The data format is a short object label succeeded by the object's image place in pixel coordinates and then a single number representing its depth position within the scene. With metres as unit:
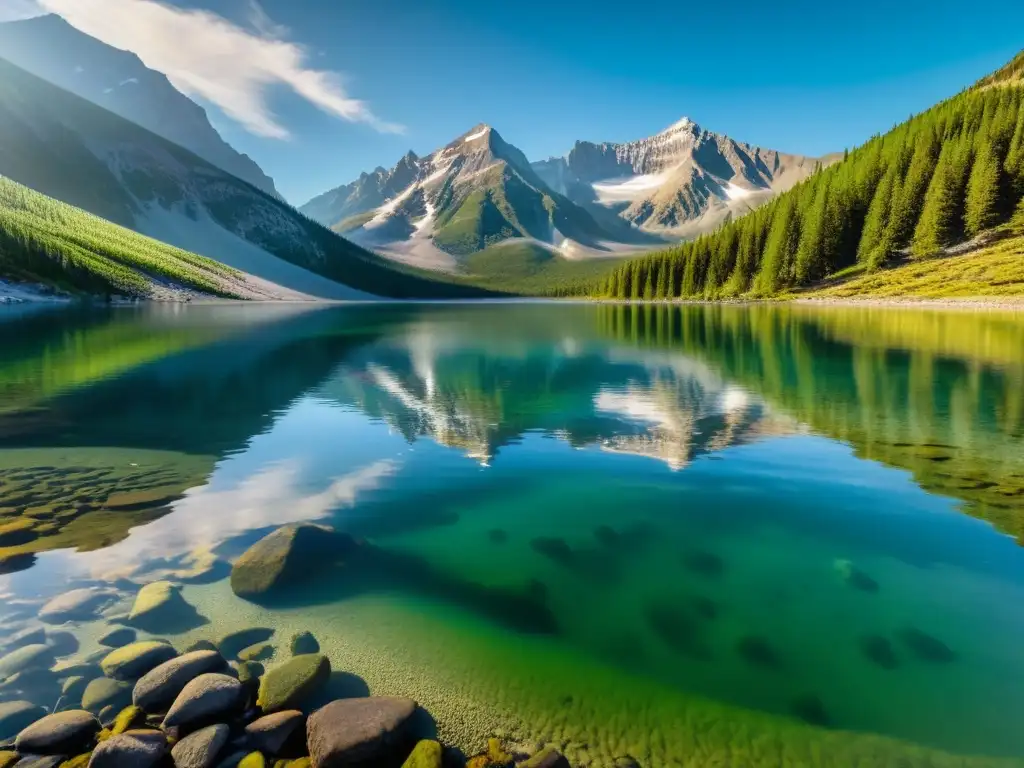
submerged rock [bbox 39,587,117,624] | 9.66
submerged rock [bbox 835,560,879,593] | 11.06
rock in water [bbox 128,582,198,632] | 9.57
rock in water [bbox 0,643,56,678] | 8.28
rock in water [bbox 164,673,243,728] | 7.26
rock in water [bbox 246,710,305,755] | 6.96
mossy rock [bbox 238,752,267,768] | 6.59
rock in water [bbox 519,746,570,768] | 6.55
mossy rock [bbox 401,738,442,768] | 6.54
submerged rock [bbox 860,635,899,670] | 8.71
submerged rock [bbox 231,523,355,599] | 10.81
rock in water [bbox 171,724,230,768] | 6.61
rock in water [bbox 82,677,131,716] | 7.61
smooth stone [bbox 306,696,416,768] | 6.61
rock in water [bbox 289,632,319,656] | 8.90
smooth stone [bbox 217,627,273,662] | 8.86
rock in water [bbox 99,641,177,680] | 8.23
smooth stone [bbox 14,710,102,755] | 6.79
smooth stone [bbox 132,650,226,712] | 7.63
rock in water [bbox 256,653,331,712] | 7.63
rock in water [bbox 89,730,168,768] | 6.51
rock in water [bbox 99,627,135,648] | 8.97
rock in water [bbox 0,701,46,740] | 7.10
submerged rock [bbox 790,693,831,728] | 7.54
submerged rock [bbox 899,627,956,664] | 8.80
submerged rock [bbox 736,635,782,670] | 8.70
